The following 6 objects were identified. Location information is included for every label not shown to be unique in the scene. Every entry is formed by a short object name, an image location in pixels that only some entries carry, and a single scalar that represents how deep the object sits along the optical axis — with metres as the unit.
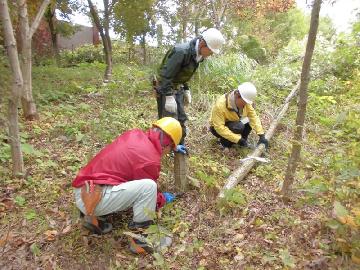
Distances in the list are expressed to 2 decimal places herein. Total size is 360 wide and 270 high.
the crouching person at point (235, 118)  5.09
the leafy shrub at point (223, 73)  7.99
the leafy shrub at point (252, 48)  13.34
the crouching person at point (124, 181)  3.14
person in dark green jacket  4.24
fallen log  4.15
